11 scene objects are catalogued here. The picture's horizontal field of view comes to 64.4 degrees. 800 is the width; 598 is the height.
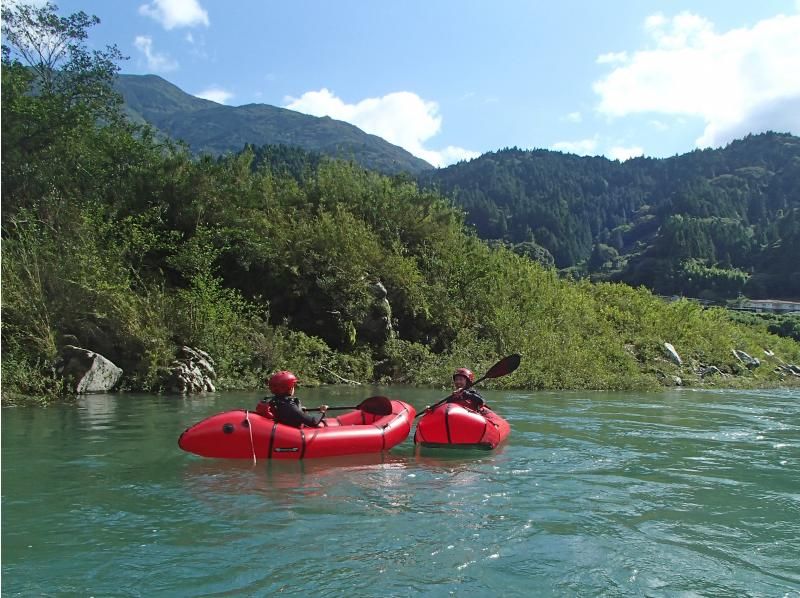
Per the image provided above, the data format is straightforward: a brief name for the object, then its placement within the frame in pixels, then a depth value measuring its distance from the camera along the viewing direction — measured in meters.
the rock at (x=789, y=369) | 22.52
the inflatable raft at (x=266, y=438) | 6.95
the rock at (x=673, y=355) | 19.56
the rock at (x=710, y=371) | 19.48
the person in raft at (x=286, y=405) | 7.33
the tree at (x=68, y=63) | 20.17
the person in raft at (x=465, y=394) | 8.48
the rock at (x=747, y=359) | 21.52
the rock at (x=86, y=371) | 12.19
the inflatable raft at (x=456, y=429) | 7.73
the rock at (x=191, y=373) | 13.12
